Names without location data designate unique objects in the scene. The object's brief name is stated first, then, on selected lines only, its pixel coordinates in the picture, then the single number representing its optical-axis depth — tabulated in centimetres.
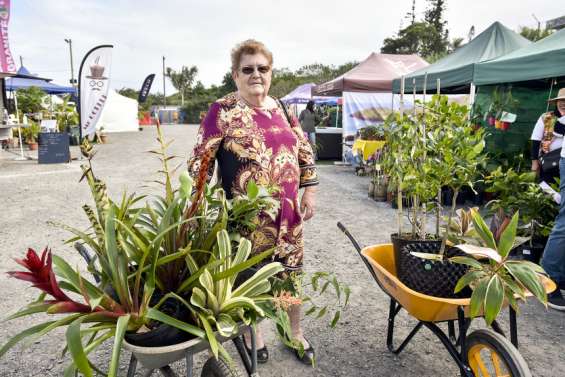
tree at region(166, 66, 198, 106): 6994
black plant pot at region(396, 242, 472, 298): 175
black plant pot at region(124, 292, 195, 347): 116
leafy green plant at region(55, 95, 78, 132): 1417
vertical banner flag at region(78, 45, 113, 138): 968
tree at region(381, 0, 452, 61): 4319
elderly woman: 202
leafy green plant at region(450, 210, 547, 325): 145
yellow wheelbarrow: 156
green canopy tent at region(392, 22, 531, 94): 649
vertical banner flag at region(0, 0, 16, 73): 1011
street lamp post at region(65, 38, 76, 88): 3908
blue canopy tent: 1576
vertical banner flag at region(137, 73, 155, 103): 2071
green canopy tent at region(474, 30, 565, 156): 438
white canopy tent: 2344
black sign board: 1017
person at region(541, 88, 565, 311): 305
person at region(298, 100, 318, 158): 1116
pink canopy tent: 987
